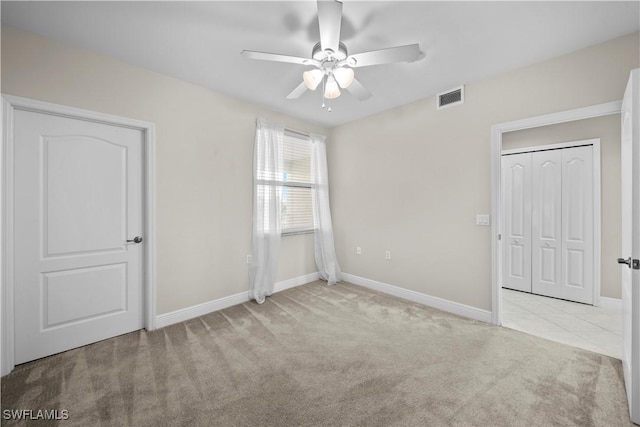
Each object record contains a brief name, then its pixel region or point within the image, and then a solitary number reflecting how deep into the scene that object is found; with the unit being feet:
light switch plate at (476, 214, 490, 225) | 9.38
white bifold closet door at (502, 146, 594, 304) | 11.14
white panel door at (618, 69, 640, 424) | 5.11
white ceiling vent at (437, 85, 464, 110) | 9.90
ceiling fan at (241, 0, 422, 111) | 5.46
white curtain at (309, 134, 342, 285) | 13.99
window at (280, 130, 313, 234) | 13.04
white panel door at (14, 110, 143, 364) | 7.00
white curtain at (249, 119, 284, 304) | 11.46
